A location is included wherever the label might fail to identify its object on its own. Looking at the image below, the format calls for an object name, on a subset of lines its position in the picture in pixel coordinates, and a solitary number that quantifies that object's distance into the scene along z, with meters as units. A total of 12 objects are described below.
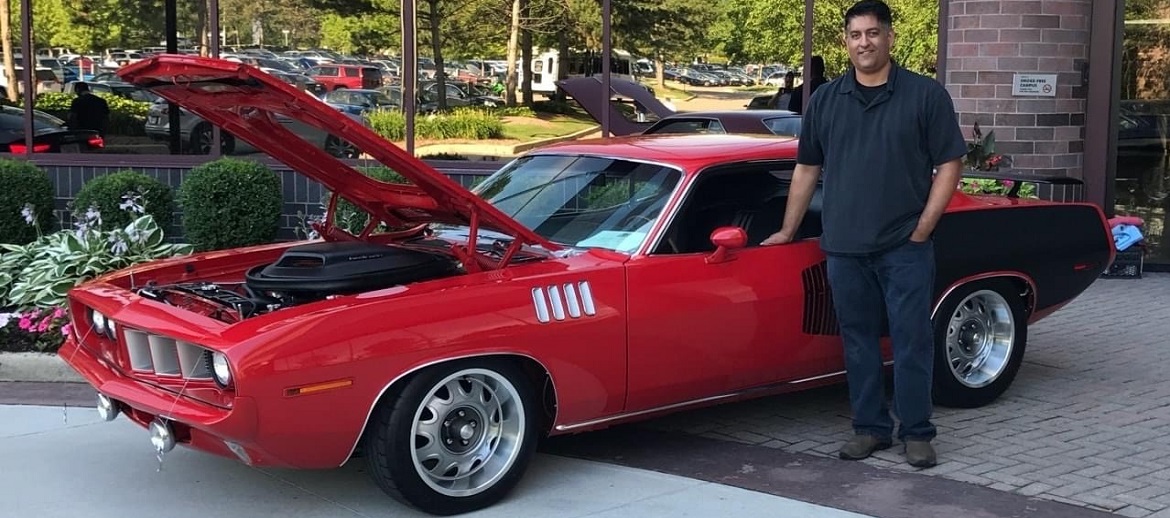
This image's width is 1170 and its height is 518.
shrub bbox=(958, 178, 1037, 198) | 9.18
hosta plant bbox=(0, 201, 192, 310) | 7.51
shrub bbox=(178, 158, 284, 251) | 9.52
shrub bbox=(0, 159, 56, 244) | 9.83
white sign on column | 10.23
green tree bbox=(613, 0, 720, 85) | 10.52
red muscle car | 4.29
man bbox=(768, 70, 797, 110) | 10.52
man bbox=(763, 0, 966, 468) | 4.93
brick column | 10.12
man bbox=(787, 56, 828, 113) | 10.55
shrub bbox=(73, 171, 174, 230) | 9.74
